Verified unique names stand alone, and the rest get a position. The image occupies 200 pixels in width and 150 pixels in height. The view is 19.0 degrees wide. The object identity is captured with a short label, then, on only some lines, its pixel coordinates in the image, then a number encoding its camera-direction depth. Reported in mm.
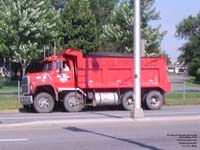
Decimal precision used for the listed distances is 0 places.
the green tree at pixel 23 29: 52344
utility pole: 20516
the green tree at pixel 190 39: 96625
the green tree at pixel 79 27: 59312
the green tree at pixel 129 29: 58312
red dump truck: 27562
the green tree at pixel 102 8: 92062
